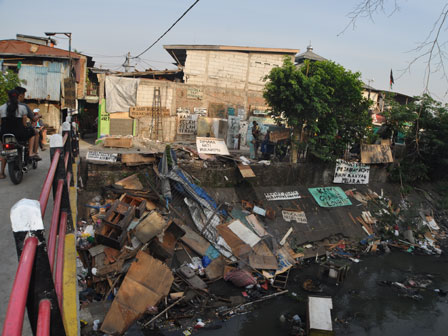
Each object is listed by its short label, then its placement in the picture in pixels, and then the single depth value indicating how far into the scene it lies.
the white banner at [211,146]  12.62
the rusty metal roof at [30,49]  18.26
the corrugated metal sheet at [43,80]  17.00
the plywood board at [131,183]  10.60
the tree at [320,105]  12.45
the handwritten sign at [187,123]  19.38
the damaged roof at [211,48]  19.67
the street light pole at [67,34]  16.98
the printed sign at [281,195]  12.66
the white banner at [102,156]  10.39
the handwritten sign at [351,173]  14.47
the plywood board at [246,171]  12.17
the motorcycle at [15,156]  5.20
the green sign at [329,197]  13.54
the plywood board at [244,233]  10.48
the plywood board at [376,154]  15.17
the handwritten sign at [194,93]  19.57
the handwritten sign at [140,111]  18.16
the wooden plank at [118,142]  13.21
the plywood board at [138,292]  6.85
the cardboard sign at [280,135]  14.25
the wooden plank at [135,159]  10.74
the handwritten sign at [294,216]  12.30
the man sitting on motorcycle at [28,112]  5.63
